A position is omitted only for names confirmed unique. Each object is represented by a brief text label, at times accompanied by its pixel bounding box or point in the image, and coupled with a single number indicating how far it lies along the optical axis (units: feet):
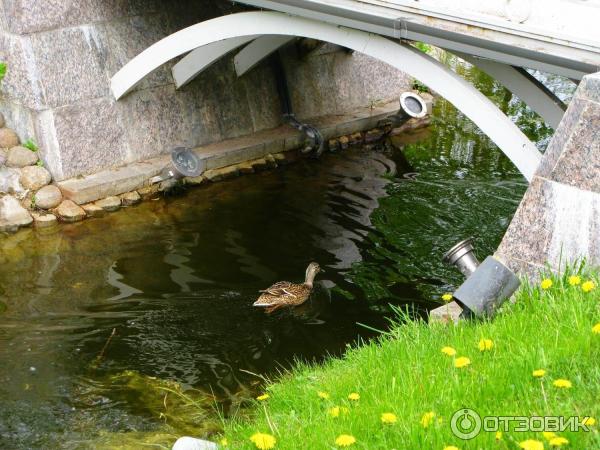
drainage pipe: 39.81
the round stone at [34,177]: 33.32
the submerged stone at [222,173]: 36.73
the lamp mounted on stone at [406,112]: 41.14
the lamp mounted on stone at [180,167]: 34.89
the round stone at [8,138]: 34.17
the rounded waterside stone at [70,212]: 32.68
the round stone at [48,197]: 32.86
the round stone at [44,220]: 32.35
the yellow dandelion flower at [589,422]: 11.25
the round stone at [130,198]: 34.24
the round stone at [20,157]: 33.71
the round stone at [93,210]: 33.24
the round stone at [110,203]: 33.63
